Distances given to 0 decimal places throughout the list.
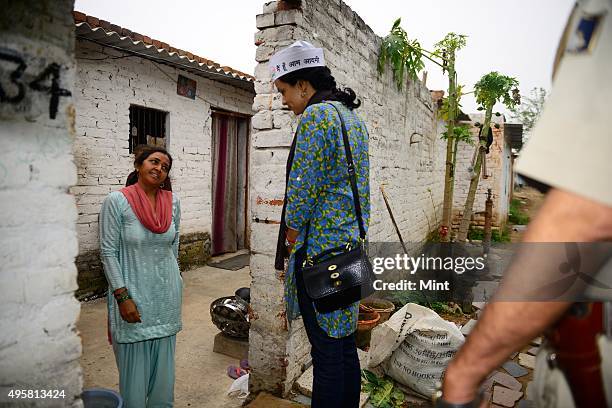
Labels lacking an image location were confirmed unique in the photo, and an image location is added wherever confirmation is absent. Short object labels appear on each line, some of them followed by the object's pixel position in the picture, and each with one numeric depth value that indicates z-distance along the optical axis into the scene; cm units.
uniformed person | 70
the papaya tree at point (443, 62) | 479
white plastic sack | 289
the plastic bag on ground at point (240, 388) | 306
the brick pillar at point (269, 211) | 285
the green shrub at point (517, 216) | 1453
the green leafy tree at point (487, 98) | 605
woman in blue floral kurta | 186
